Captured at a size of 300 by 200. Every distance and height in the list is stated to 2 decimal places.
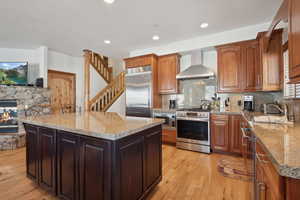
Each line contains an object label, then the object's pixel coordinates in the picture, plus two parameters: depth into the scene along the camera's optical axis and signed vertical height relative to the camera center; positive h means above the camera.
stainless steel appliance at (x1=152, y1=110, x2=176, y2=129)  3.60 -0.42
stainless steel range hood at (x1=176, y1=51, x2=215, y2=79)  3.43 +0.72
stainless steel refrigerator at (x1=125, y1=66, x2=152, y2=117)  3.95 +0.25
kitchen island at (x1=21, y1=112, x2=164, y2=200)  1.22 -0.57
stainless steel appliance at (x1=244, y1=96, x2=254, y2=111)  3.02 -0.06
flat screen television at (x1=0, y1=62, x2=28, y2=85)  4.07 +0.78
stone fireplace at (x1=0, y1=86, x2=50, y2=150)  3.52 -0.25
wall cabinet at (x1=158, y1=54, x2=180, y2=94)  3.87 +0.75
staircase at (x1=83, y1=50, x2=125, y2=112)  4.43 +0.52
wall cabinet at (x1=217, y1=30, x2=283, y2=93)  2.59 +0.69
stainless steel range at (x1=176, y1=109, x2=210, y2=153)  3.13 -0.67
